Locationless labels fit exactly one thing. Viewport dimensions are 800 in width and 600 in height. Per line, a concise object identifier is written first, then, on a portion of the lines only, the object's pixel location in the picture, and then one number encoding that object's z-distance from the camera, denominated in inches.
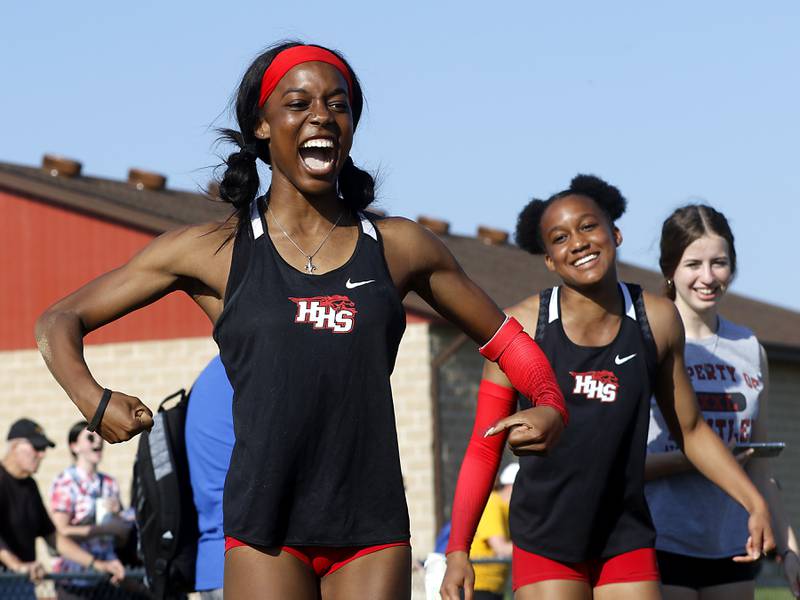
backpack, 494.0
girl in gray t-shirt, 487.8
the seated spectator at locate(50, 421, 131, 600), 847.1
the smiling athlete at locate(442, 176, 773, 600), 430.0
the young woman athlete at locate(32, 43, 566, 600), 320.5
